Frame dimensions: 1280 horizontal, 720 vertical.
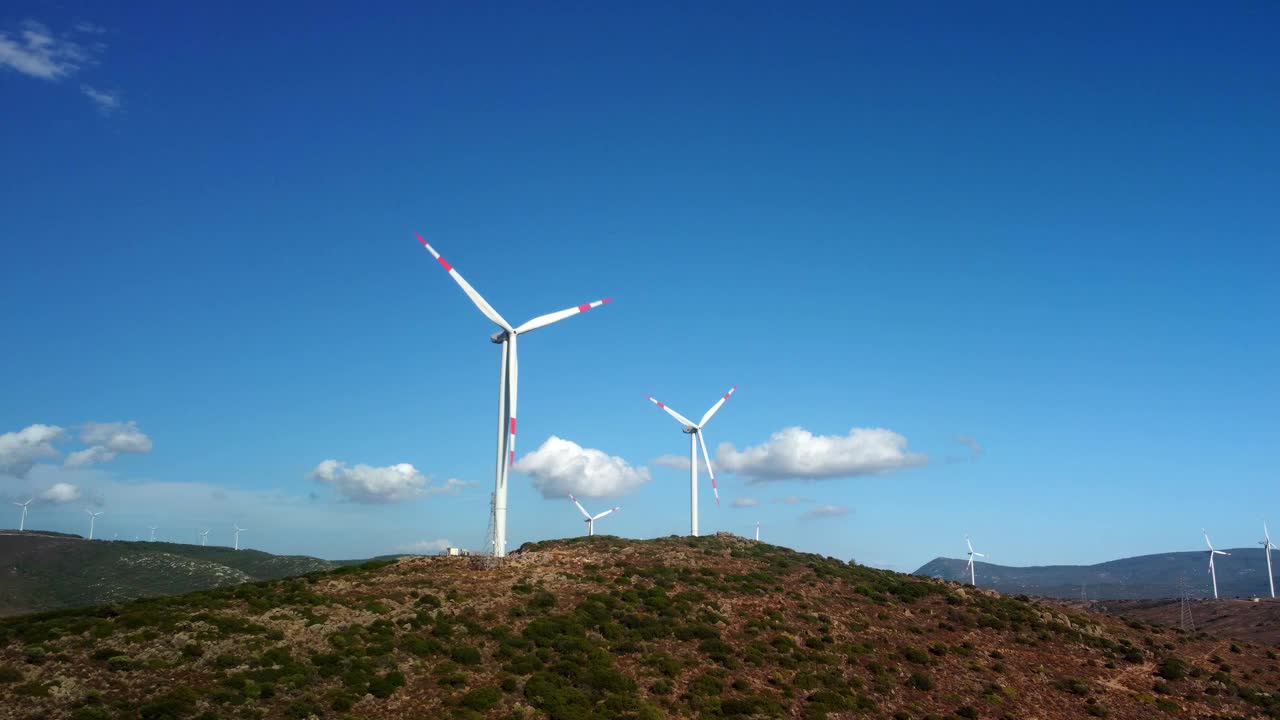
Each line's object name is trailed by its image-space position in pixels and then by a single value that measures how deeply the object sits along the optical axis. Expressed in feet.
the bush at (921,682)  207.47
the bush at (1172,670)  242.37
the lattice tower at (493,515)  242.82
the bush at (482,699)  165.27
